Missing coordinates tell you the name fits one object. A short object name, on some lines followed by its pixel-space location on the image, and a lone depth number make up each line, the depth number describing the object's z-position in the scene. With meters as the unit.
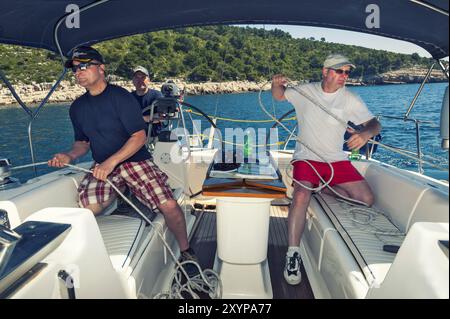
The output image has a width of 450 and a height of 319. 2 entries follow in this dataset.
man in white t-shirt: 2.33
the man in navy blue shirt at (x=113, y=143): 2.04
